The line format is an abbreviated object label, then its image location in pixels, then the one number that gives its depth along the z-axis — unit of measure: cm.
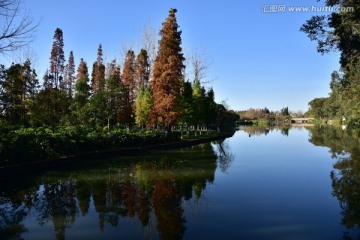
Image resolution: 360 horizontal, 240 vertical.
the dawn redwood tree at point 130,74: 4281
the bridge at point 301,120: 12722
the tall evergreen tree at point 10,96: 1416
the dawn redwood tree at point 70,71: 5581
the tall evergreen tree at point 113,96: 2997
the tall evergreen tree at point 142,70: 4166
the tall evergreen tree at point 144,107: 3525
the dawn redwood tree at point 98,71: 4944
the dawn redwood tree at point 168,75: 2706
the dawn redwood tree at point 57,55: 4622
